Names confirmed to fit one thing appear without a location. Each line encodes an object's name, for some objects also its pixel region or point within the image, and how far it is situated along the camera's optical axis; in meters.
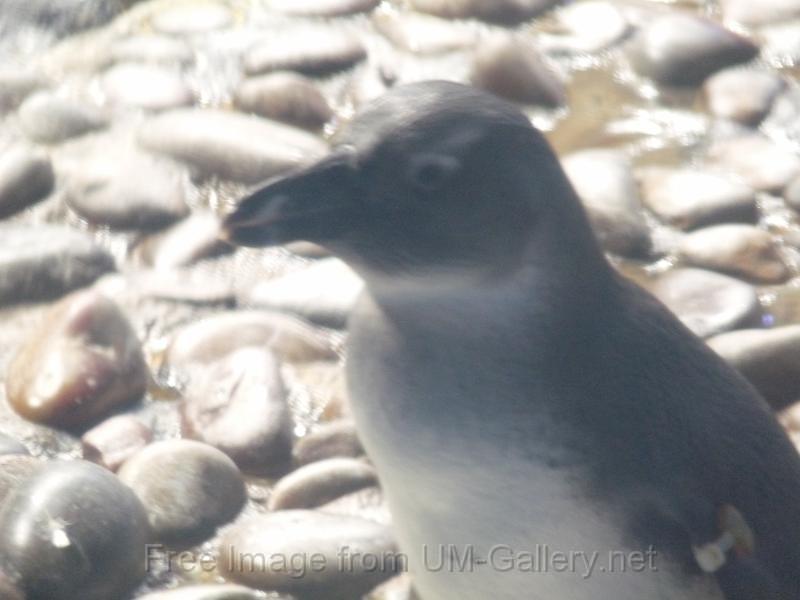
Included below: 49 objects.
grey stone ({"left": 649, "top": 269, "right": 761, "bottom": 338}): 7.44
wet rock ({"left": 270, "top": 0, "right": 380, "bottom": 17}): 10.61
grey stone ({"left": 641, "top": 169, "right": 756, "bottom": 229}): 8.45
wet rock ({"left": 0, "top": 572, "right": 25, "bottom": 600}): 5.51
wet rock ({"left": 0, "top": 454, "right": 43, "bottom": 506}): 5.96
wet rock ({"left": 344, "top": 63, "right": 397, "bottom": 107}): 9.59
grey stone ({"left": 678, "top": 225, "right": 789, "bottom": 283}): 8.05
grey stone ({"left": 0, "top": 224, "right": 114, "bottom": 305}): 7.63
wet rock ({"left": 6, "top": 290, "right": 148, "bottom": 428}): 6.78
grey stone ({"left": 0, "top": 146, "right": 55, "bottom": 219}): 8.37
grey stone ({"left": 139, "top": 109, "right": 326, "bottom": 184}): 8.54
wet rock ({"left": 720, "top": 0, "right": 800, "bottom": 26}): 10.67
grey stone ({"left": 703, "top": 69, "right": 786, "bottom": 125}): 9.59
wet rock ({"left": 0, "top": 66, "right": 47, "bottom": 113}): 9.44
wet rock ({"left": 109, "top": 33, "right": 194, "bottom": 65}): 9.98
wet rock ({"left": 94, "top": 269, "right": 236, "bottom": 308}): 7.73
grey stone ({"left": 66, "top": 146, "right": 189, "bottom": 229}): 8.28
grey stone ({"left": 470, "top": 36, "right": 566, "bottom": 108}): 9.58
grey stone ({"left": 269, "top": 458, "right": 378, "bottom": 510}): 6.27
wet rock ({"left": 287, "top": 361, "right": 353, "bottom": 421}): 7.02
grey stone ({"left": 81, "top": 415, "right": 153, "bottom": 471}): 6.52
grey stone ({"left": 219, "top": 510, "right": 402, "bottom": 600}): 5.82
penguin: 4.45
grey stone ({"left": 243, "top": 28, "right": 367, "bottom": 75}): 9.83
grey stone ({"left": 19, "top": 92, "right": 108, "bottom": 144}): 9.06
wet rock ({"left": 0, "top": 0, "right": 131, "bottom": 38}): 10.48
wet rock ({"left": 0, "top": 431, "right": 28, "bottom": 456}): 6.32
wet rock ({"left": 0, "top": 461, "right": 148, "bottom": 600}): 5.59
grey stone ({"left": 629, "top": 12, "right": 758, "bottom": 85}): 9.97
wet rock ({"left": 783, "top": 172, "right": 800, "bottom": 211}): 8.70
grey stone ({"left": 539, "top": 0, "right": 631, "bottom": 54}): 10.47
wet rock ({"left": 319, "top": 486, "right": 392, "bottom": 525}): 6.21
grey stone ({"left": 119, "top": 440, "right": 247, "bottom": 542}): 6.13
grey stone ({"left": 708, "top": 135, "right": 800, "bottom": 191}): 8.87
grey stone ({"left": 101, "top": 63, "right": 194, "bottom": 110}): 9.45
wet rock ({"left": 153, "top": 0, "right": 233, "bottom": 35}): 10.49
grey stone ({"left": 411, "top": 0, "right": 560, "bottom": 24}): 10.62
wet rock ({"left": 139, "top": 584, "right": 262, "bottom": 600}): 5.55
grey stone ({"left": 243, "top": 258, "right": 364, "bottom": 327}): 7.57
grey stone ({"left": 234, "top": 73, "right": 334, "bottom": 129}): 9.28
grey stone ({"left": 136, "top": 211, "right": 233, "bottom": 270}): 8.02
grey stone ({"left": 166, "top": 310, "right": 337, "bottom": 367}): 7.23
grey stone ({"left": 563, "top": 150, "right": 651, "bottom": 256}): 8.23
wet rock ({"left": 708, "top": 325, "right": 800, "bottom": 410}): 6.91
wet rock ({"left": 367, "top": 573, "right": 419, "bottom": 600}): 5.86
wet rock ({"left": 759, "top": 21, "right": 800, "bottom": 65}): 10.29
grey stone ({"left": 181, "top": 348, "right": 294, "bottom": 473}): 6.59
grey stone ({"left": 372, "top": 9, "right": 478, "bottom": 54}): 10.30
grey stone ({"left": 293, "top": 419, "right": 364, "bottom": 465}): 6.64
